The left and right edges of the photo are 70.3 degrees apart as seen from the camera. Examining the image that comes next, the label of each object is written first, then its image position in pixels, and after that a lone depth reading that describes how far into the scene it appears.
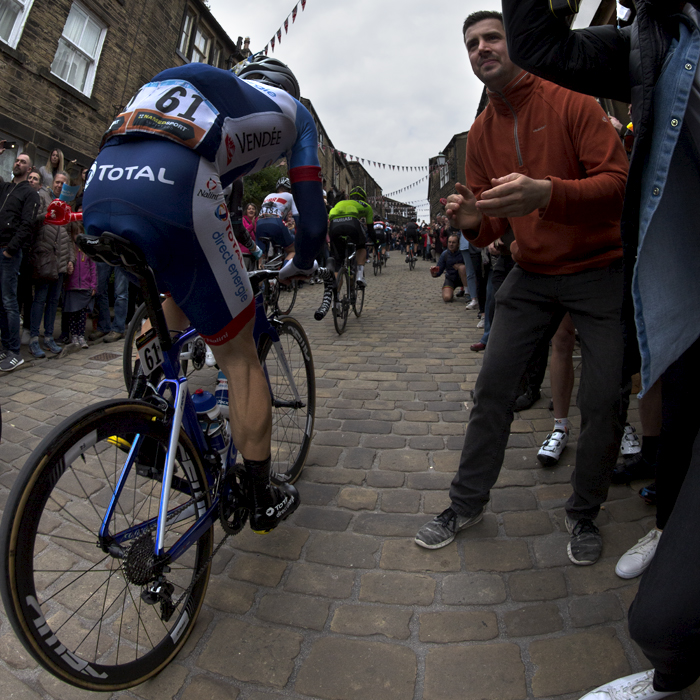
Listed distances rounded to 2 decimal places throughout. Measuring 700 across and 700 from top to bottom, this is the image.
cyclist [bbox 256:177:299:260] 7.45
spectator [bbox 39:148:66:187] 7.89
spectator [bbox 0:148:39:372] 5.31
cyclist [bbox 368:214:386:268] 9.22
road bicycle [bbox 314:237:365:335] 6.84
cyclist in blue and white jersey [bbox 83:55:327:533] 1.58
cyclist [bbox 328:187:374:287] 7.48
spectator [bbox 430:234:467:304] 10.24
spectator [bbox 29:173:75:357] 5.67
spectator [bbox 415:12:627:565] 2.10
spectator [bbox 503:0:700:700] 1.07
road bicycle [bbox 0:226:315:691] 1.27
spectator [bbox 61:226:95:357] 6.16
